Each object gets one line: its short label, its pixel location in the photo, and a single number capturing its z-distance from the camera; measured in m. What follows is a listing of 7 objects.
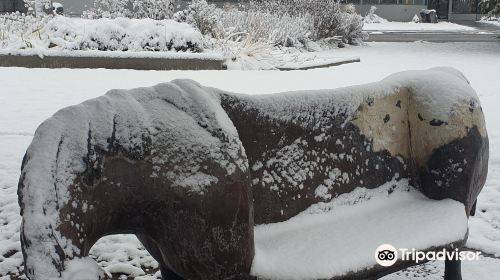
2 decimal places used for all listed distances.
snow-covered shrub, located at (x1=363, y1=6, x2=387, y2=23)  35.31
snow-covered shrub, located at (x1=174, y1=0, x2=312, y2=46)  15.22
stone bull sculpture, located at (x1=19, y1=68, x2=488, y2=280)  2.04
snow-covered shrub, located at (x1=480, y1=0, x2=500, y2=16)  18.38
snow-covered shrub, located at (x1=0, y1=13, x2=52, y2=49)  12.94
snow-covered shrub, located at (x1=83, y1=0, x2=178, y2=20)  16.70
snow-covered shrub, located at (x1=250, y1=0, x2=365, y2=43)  19.52
